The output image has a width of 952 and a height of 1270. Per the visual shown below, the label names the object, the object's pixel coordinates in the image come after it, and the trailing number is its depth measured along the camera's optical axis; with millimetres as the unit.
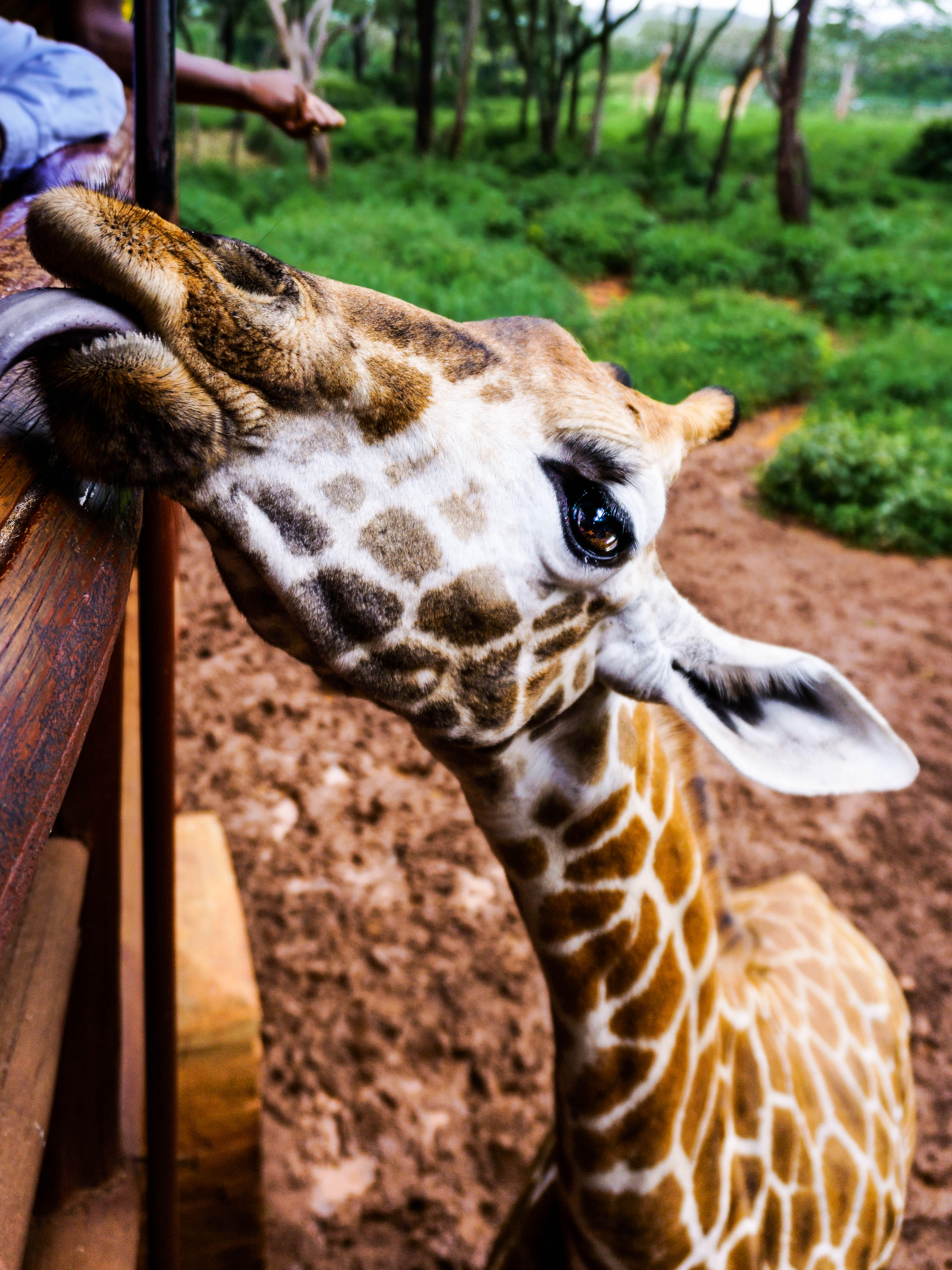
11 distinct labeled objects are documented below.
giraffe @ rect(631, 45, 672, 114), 25797
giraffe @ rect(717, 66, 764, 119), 20234
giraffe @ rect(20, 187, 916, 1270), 992
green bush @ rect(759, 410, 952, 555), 7027
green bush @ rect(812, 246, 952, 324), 11703
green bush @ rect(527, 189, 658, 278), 12023
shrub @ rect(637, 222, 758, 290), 11961
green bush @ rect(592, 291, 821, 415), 7336
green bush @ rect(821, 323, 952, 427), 9062
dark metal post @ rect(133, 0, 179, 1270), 1123
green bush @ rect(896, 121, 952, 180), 18344
